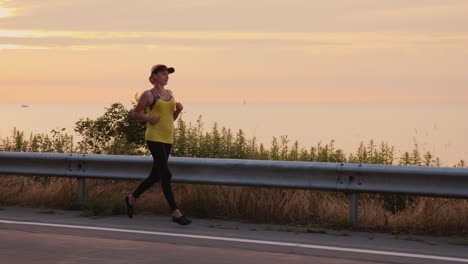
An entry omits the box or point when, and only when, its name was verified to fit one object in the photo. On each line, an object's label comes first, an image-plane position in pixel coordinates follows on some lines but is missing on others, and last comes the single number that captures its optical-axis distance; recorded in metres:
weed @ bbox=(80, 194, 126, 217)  11.10
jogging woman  10.66
